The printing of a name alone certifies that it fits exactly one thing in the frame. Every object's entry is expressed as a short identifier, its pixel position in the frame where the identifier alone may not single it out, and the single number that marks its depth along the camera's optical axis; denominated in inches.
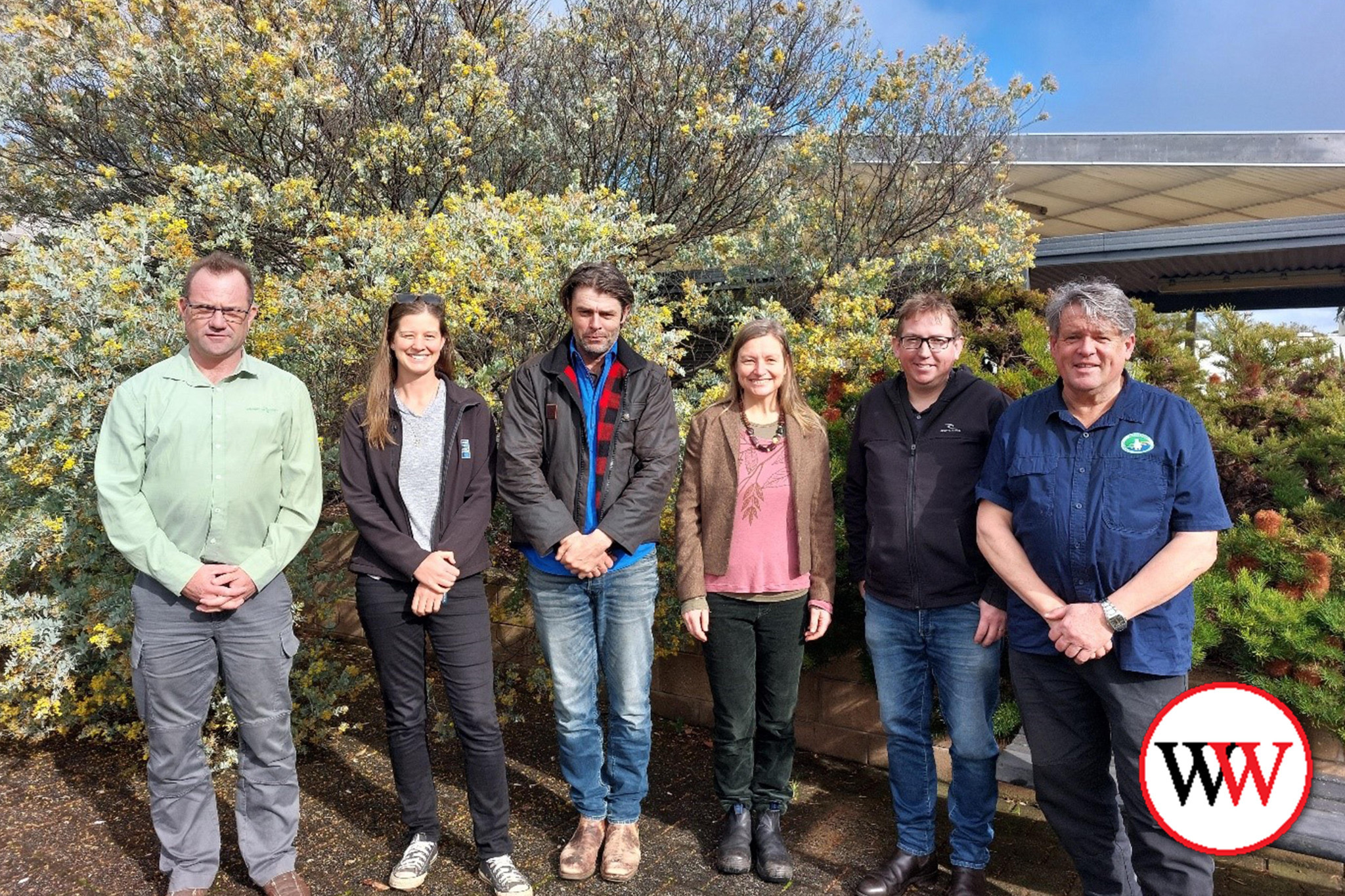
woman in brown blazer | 127.3
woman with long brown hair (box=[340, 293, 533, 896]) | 123.3
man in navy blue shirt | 96.6
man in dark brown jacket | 126.2
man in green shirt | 114.9
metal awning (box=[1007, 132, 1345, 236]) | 593.0
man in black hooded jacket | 117.0
